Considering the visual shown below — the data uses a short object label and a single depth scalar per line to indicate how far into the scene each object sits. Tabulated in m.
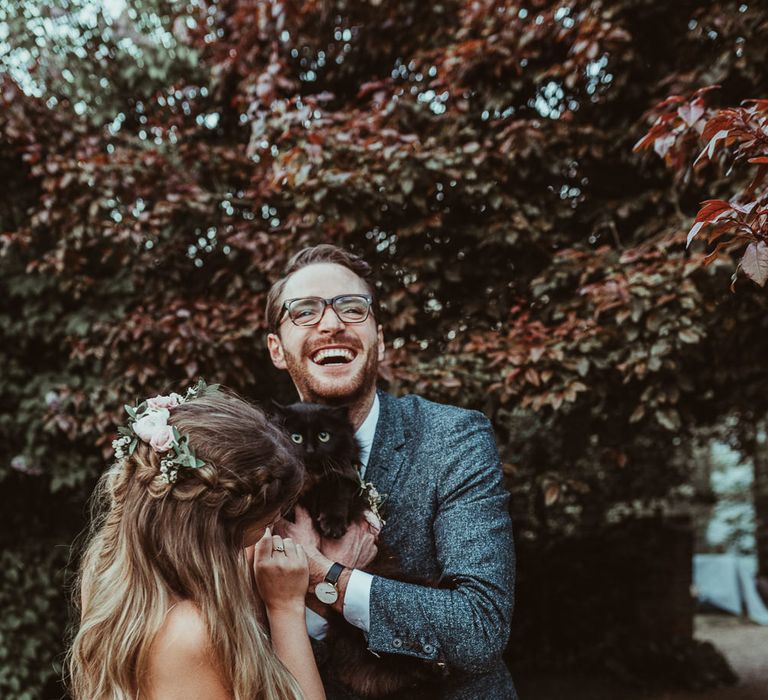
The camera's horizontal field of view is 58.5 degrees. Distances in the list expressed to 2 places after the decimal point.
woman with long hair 1.61
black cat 2.15
